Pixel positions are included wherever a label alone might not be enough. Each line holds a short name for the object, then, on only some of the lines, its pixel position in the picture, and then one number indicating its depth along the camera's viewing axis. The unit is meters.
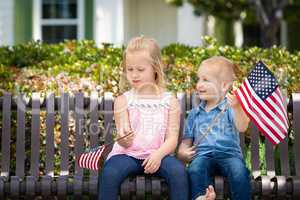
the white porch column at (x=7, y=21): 12.15
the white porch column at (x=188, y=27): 13.28
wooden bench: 5.64
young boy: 5.16
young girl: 5.03
